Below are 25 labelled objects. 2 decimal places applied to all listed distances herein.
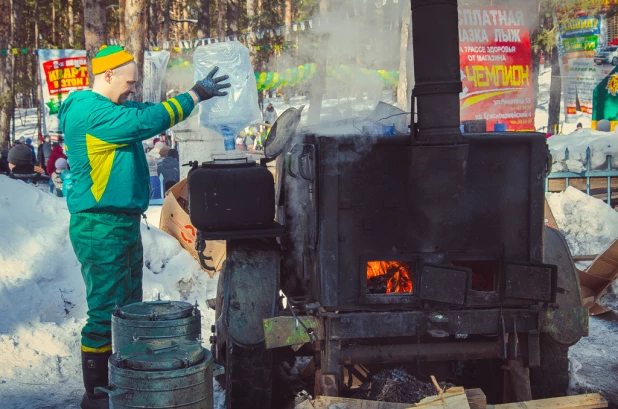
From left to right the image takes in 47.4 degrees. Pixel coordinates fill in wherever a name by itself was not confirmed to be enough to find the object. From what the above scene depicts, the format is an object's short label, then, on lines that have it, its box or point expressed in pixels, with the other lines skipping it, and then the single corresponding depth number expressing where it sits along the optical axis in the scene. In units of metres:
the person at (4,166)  18.38
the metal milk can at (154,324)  3.82
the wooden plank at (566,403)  3.77
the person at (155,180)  15.45
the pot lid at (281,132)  4.46
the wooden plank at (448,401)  3.46
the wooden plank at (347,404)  3.66
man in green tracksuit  4.19
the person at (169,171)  15.48
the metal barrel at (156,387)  3.22
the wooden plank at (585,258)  7.63
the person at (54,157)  17.61
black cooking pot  4.21
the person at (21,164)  17.88
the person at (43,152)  22.64
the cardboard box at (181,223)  7.86
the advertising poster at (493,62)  16.28
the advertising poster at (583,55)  28.09
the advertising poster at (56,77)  20.30
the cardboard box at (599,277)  6.69
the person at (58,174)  14.95
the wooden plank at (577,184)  12.12
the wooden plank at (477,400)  3.55
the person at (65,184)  10.84
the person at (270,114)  28.25
